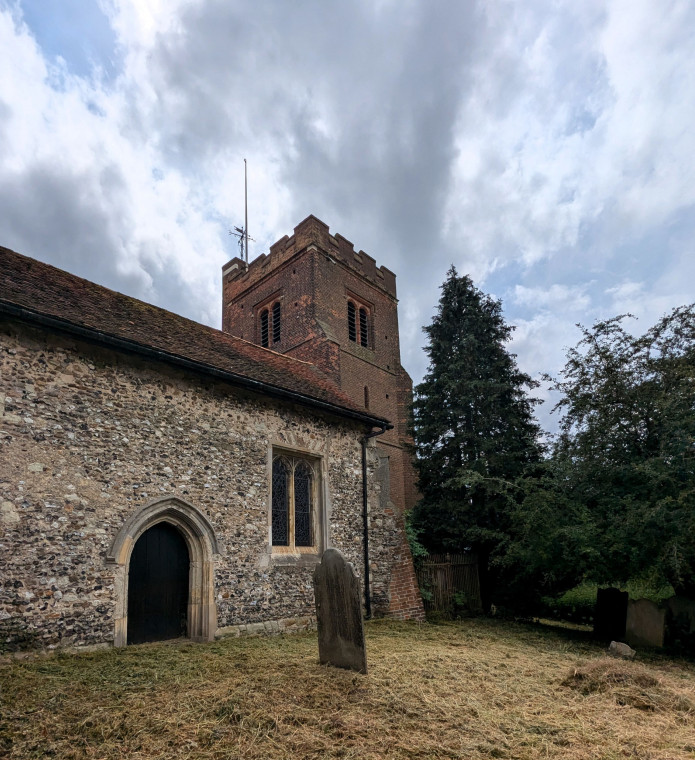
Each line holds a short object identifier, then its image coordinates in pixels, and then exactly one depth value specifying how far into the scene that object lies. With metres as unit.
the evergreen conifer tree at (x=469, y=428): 14.25
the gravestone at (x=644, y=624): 9.47
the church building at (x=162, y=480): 7.14
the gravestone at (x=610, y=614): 10.59
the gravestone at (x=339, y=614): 6.02
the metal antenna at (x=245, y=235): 31.30
